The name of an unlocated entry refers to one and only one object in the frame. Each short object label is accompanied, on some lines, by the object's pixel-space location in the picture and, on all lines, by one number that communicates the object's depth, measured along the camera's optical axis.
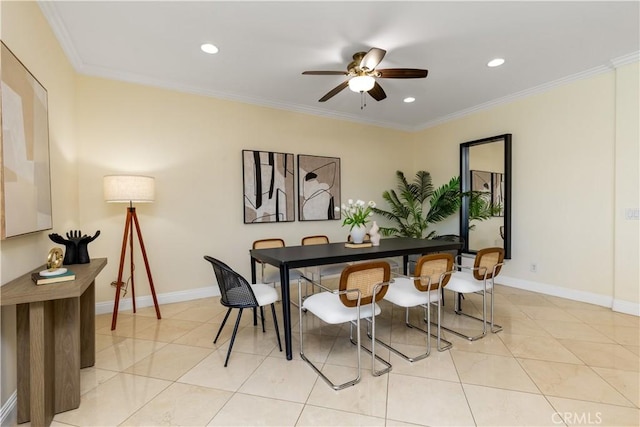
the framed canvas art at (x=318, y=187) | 4.46
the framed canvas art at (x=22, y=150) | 1.56
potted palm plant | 4.58
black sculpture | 2.13
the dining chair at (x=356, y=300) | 1.91
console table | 1.48
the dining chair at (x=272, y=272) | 3.06
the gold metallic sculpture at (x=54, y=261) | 1.78
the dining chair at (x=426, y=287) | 2.26
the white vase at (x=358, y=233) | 2.96
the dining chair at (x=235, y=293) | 2.20
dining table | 2.25
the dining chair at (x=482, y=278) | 2.60
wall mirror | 4.18
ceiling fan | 2.53
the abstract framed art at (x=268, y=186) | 4.03
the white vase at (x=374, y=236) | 3.05
